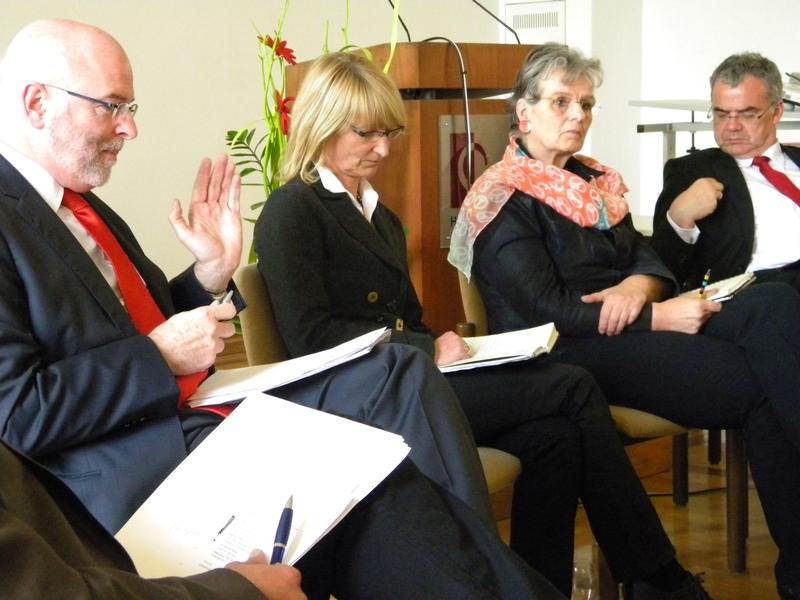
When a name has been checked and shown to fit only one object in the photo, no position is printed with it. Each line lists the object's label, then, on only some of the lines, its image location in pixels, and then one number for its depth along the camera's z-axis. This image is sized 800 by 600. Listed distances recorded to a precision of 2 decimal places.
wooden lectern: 2.92
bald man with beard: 1.42
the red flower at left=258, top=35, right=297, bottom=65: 3.15
